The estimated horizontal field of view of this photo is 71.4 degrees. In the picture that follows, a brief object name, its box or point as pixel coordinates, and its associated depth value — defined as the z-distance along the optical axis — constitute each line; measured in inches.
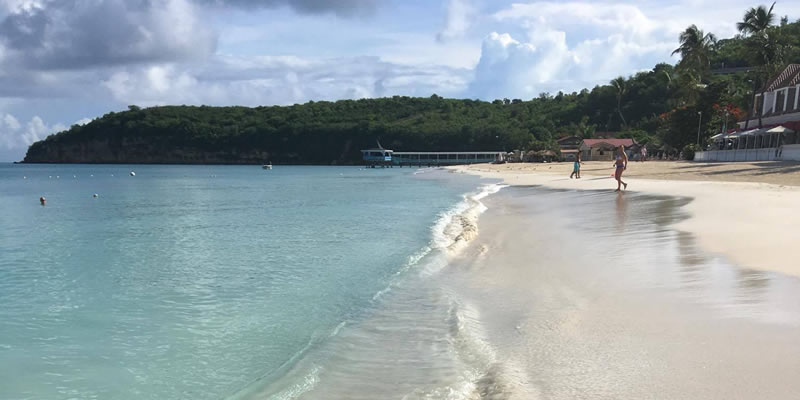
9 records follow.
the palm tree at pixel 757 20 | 1814.7
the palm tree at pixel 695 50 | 2226.9
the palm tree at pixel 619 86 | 3913.4
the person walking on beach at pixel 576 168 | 1357.9
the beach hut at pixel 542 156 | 3117.6
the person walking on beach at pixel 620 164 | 898.7
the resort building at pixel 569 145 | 3260.3
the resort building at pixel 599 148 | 2910.9
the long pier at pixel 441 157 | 4406.5
